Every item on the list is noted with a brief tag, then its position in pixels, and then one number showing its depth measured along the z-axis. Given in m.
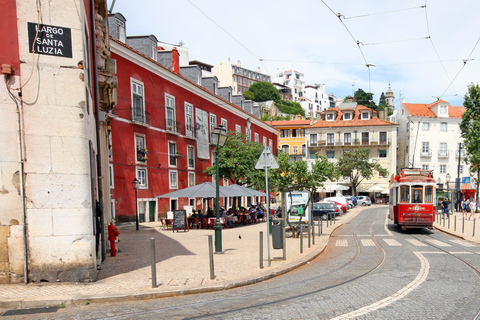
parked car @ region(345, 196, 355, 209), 44.35
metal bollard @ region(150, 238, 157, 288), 6.88
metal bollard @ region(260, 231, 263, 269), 8.71
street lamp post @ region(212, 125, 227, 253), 11.01
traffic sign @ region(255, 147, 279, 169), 9.68
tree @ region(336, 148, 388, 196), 53.67
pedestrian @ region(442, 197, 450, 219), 26.26
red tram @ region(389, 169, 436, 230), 16.84
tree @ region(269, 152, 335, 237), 28.34
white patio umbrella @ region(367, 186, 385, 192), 53.72
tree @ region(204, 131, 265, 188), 27.20
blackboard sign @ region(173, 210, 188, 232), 18.55
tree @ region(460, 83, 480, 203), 34.97
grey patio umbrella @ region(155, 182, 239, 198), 19.11
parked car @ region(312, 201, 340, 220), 27.62
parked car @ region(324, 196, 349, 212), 36.47
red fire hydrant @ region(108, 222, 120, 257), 10.67
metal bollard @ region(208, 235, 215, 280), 7.58
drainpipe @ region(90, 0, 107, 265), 10.13
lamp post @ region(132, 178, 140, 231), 21.42
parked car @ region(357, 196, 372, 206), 50.41
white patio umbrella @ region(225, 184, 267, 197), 21.24
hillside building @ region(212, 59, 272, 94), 100.25
